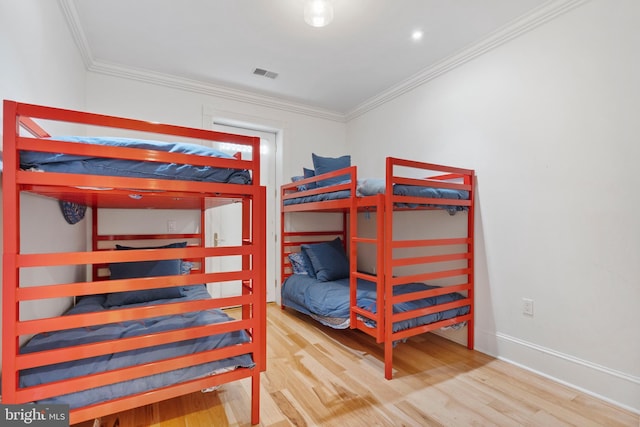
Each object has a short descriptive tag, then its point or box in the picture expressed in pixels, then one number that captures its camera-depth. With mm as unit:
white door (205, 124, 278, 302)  3379
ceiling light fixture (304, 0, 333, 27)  1828
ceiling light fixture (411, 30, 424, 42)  2303
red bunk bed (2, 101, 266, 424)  1113
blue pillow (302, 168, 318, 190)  3270
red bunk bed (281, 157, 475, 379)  2031
